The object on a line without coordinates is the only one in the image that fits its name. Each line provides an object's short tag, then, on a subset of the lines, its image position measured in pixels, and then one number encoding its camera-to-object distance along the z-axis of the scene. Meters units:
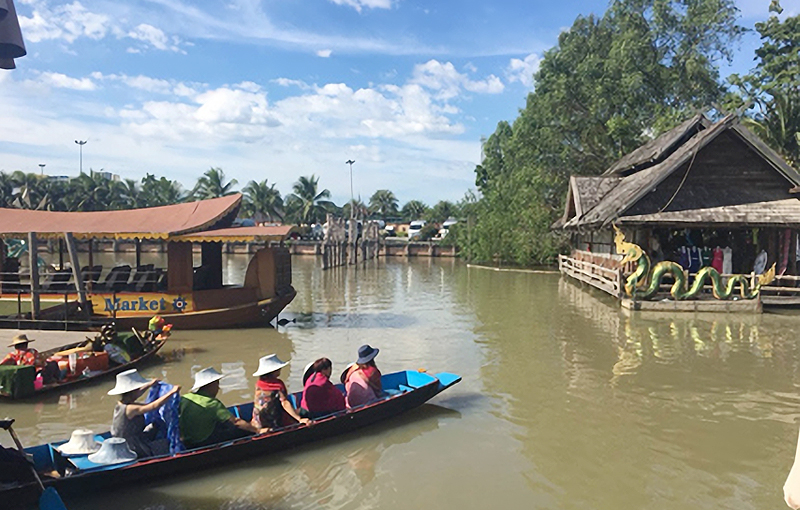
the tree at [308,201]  63.03
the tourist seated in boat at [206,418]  6.96
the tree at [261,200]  63.00
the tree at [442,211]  76.81
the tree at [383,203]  90.19
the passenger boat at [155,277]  14.91
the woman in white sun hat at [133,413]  6.56
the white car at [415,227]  71.62
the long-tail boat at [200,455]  6.06
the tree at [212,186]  63.16
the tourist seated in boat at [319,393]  8.00
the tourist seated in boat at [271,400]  7.50
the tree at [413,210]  92.00
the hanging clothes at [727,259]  20.56
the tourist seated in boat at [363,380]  8.49
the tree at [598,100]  34.00
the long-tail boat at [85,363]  9.14
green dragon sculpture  18.16
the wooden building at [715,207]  19.03
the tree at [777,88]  30.02
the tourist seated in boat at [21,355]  9.53
